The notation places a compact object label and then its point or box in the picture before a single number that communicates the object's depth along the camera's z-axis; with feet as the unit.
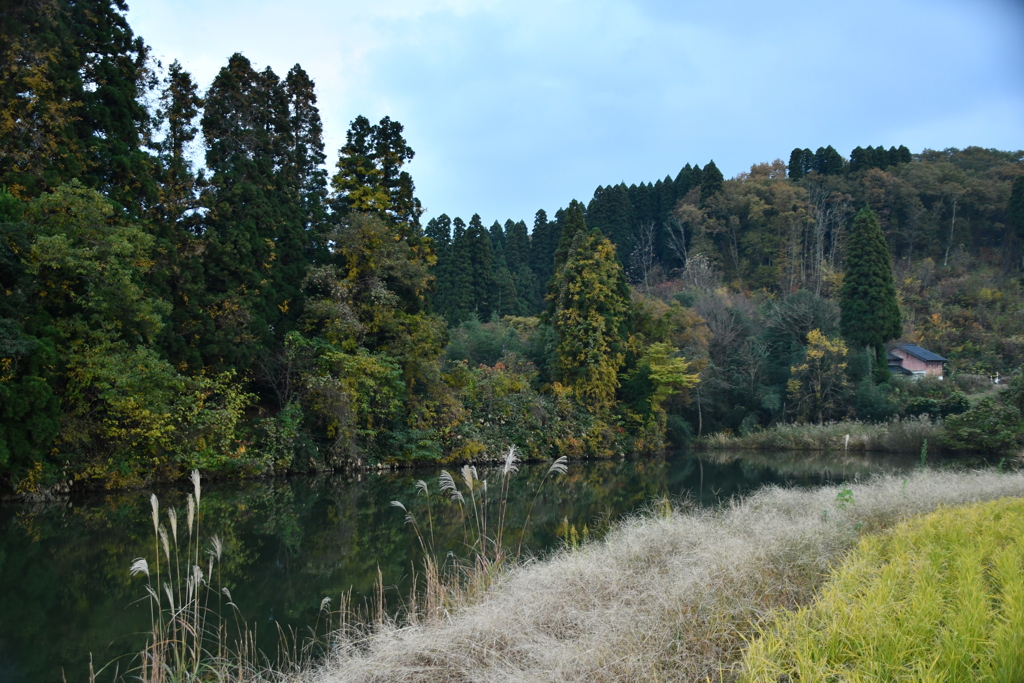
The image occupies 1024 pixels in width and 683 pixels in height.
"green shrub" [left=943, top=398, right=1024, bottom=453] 71.82
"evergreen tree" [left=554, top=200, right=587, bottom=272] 95.81
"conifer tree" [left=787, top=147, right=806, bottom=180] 178.40
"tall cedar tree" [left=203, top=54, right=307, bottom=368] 58.18
